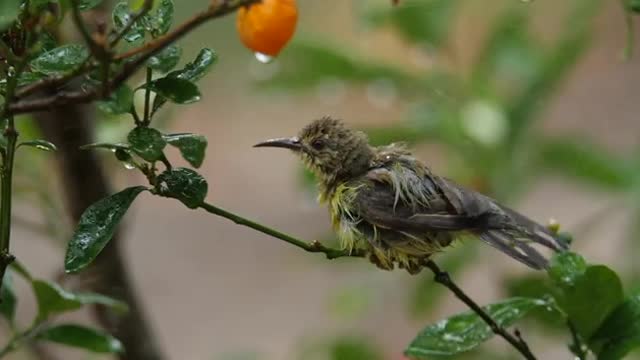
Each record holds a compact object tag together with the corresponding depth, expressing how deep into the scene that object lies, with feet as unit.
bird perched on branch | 8.42
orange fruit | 8.37
